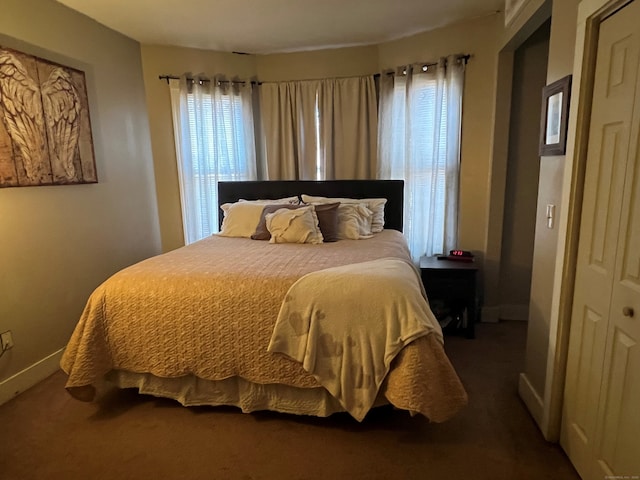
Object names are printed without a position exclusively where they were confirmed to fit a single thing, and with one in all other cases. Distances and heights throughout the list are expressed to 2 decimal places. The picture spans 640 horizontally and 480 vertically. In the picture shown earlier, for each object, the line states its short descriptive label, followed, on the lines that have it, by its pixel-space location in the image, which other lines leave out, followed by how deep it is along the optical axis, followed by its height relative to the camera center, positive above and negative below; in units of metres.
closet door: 1.29 -0.40
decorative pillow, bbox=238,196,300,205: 3.47 -0.22
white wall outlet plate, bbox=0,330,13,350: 2.30 -0.98
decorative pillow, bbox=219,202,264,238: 3.33 -0.37
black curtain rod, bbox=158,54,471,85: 3.33 +1.01
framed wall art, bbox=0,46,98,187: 2.28 +0.40
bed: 1.76 -0.81
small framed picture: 1.73 +0.28
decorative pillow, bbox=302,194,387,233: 3.38 -0.27
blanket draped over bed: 1.77 -0.73
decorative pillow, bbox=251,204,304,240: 3.15 -0.38
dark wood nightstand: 2.96 -0.88
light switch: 1.86 -0.20
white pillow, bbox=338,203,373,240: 3.08 -0.38
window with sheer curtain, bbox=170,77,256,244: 3.78 +0.38
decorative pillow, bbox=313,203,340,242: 3.04 -0.36
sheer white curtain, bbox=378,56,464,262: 3.29 +0.29
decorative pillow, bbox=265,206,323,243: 2.93 -0.39
